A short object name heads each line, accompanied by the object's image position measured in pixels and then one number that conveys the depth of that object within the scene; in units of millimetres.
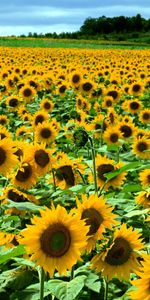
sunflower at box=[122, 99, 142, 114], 9219
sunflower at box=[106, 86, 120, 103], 10072
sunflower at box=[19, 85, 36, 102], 9995
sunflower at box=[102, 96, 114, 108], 9719
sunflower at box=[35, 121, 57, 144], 6020
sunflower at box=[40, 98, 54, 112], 8906
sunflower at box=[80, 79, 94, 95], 10172
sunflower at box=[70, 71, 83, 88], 10414
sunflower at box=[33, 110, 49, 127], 7109
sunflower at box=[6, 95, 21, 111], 9374
